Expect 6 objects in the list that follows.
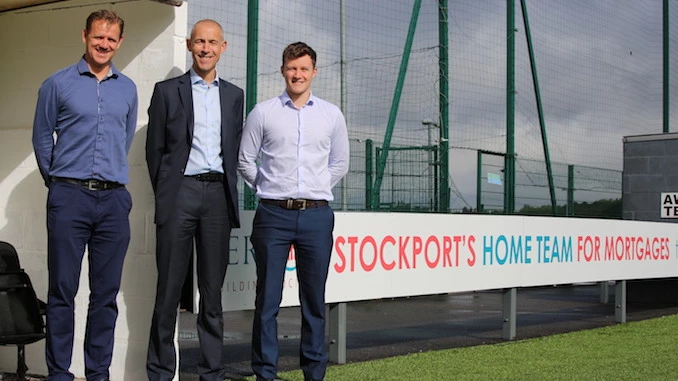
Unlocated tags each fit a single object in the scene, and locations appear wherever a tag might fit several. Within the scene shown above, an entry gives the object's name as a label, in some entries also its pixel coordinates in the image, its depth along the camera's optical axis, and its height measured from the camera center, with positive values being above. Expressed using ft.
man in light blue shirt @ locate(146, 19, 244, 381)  15.08 +0.09
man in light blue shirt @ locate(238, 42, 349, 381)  15.96 -0.08
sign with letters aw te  42.04 -0.11
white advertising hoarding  19.48 -1.42
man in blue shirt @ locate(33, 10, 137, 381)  14.26 +0.11
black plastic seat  15.70 -2.01
